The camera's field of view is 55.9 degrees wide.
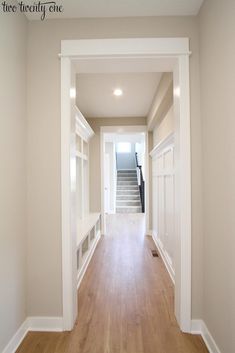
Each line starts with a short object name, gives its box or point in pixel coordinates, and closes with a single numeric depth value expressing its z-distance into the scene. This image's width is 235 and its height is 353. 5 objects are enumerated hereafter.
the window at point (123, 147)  11.89
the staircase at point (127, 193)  8.66
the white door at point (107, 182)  8.53
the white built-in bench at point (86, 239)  2.72
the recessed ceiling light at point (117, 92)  3.44
